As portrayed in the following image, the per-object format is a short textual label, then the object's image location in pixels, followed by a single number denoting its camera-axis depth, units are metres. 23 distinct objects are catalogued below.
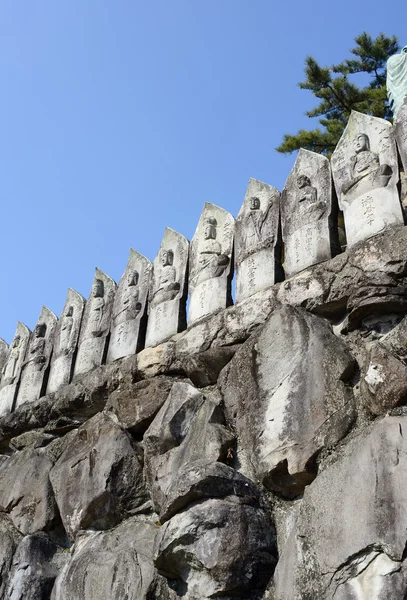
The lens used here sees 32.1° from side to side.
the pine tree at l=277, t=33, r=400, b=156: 12.42
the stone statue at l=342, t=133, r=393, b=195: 4.14
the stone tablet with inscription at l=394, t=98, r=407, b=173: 4.08
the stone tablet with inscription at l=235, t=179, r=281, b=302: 4.49
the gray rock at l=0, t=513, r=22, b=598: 4.71
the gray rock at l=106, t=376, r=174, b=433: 4.47
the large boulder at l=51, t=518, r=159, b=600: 3.73
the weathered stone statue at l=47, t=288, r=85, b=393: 5.73
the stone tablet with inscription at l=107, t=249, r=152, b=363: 5.25
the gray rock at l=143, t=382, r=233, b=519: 3.84
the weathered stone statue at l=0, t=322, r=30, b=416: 6.15
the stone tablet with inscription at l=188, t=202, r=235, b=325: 4.73
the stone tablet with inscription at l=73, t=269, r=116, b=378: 5.53
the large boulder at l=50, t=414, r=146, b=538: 4.27
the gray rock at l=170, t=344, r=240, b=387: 4.24
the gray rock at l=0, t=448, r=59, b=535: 4.81
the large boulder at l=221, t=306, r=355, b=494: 3.46
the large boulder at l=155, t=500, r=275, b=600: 3.22
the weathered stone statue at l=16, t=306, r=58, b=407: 5.95
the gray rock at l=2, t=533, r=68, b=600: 4.41
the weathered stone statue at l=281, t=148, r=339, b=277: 4.27
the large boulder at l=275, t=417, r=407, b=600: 2.84
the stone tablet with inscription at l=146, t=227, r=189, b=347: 4.98
